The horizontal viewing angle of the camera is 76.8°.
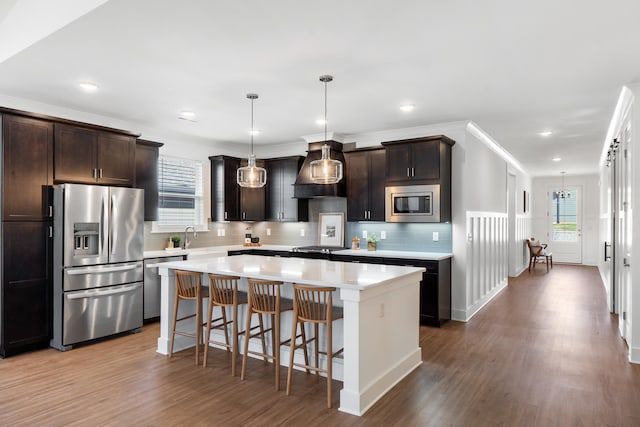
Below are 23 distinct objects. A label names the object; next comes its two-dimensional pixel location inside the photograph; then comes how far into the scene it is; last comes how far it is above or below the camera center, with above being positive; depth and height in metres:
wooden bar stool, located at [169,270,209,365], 3.86 -0.77
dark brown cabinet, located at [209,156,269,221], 6.68 +0.34
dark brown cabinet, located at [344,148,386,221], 5.85 +0.47
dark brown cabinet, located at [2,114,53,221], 3.95 +0.48
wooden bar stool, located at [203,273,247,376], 3.55 -0.76
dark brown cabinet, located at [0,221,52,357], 3.95 -0.72
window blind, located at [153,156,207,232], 5.98 +0.32
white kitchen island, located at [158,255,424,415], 2.89 -0.79
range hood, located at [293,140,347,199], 6.05 +0.50
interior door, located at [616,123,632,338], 4.08 -0.11
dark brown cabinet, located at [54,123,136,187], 4.32 +0.67
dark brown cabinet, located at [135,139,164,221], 5.36 +0.58
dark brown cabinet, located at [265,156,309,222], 6.68 +0.39
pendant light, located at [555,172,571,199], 12.03 +0.65
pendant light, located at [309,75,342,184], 3.68 +0.43
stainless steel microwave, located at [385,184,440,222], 5.21 +0.17
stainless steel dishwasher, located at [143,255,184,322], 5.04 -0.95
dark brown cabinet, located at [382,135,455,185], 5.19 +0.74
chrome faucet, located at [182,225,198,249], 6.15 -0.31
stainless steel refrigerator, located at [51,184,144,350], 4.16 -0.50
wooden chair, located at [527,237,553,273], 10.27 -0.91
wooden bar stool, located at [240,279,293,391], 3.27 -0.77
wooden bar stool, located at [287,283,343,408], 2.97 -0.77
